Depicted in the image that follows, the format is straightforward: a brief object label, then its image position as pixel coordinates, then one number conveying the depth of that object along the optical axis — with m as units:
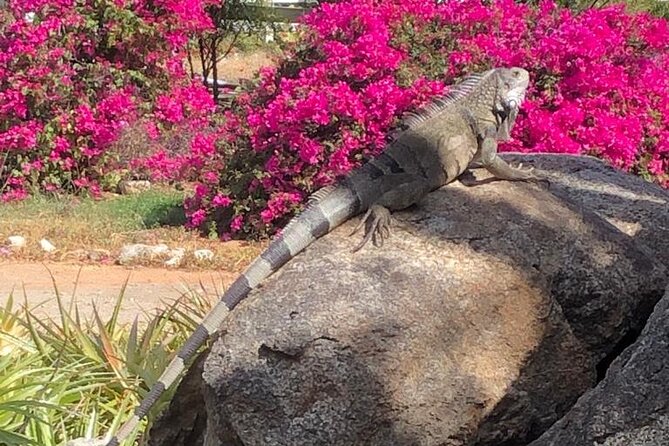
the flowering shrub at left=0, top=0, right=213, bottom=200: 11.73
